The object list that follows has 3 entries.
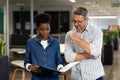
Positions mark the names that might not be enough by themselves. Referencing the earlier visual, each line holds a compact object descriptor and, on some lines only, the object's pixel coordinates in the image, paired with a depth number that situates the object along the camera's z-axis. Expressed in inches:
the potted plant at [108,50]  463.5
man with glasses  104.1
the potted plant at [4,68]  190.4
